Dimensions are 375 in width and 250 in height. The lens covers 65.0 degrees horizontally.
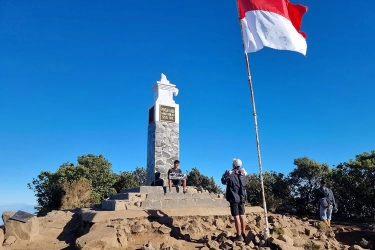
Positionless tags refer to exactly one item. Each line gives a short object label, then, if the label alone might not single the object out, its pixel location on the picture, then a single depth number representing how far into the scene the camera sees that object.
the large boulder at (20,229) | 6.63
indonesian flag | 6.20
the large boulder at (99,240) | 5.29
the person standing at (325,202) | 8.95
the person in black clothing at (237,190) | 5.85
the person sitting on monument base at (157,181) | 10.87
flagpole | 5.89
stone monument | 11.91
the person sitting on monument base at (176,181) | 9.08
